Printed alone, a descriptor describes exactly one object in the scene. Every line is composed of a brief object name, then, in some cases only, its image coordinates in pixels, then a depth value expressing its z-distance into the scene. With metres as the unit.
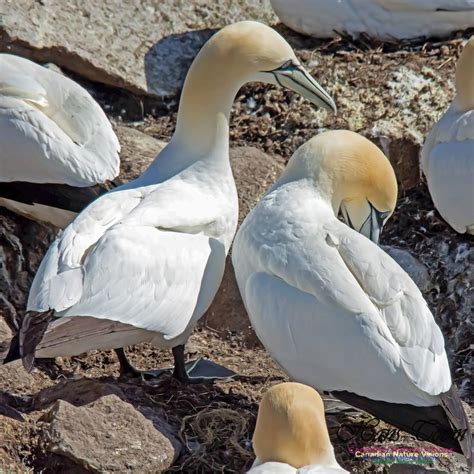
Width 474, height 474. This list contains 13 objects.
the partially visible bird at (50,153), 16.12
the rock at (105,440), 12.41
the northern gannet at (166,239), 13.02
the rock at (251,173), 17.30
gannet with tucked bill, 12.79
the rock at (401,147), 18.70
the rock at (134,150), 17.50
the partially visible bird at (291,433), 11.07
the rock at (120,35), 19.23
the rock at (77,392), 13.30
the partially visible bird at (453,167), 16.78
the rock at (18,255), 16.34
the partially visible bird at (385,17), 20.34
